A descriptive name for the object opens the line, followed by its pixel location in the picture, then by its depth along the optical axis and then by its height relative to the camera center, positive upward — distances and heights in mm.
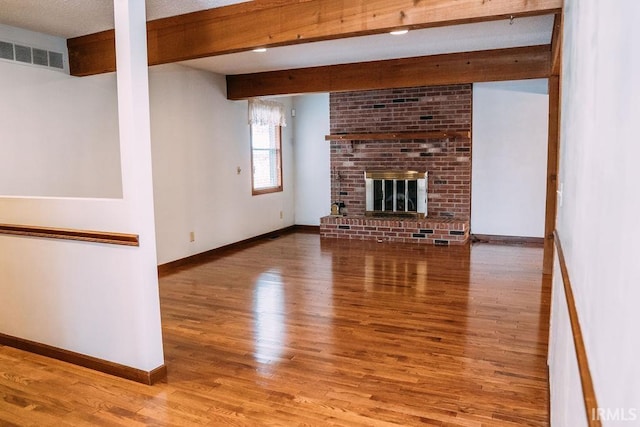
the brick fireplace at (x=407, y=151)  6844 +220
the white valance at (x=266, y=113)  7039 +851
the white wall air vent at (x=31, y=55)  3795 +982
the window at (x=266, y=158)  7341 +160
